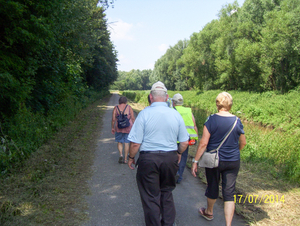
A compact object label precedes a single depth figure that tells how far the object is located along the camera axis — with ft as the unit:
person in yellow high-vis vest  15.83
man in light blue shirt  9.37
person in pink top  21.16
